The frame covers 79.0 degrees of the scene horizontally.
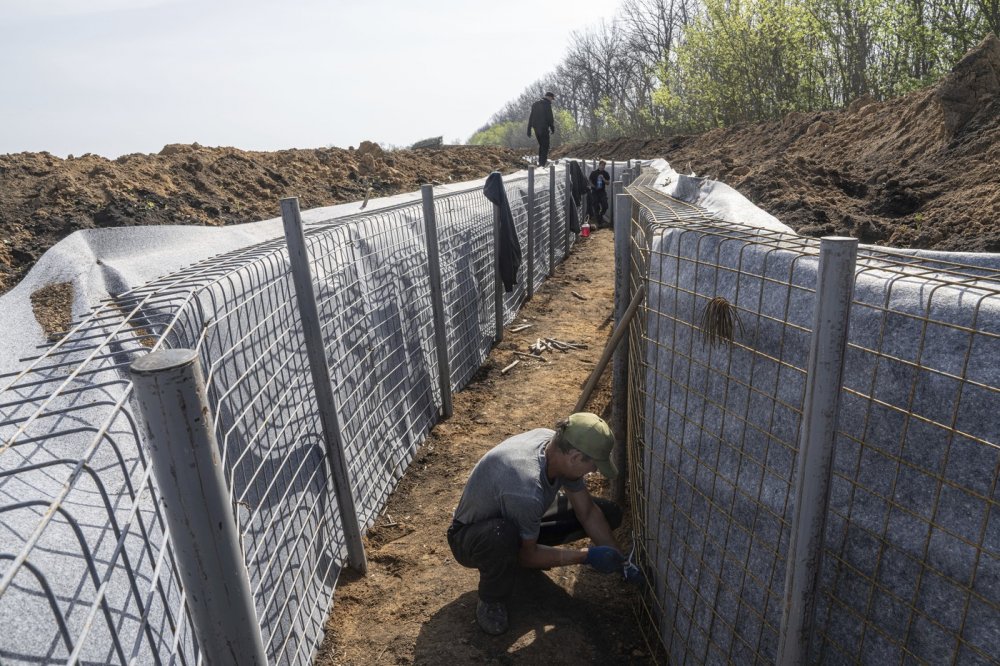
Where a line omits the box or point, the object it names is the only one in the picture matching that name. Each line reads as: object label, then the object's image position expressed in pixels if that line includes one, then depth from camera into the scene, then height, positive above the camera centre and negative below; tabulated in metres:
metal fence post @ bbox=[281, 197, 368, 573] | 2.91 -1.06
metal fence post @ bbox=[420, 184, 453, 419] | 4.84 -1.12
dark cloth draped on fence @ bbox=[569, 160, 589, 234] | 12.88 -0.77
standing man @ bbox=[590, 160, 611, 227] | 15.87 -1.03
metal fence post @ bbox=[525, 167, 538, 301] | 8.68 -1.12
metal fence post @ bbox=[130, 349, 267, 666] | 1.14 -0.64
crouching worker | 3.06 -1.80
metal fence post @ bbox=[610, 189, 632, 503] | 3.60 -1.21
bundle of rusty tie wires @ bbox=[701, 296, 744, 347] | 2.12 -0.62
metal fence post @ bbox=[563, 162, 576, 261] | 12.39 -1.02
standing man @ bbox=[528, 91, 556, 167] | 16.06 +0.87
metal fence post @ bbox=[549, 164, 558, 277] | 10.58 -1.25
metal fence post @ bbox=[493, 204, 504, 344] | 6.86 -1.49
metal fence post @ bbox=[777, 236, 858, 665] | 1.48 -0.76
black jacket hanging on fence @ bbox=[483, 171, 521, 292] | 6.80 -1.04
